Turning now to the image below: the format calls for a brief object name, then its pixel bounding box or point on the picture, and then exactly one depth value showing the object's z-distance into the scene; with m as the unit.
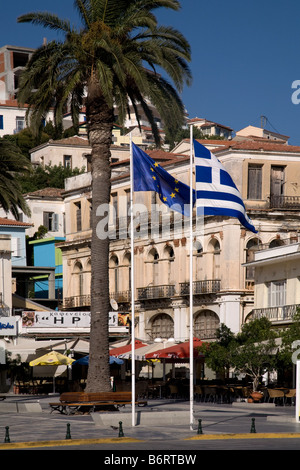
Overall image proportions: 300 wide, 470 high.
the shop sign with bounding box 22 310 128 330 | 56.77
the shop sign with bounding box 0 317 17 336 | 56.19
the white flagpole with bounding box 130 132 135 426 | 27.94
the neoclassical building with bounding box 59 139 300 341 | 59.62
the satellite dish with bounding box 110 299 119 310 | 66.19
